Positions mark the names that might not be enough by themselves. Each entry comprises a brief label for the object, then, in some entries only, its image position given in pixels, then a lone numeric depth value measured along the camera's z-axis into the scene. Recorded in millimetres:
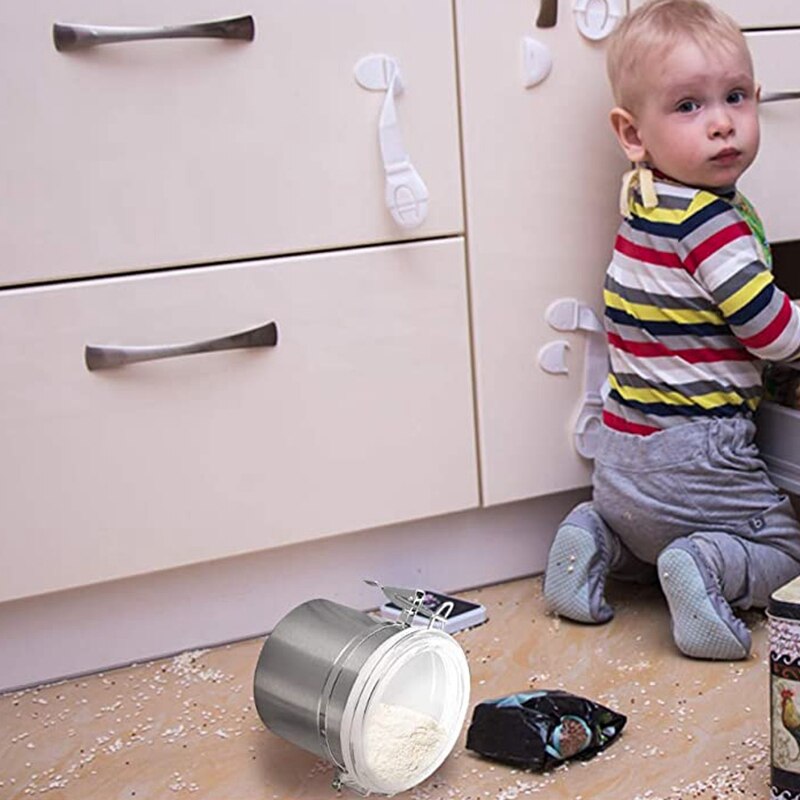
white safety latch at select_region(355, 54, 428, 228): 1398
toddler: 1402
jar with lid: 1134
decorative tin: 1051
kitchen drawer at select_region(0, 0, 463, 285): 1291
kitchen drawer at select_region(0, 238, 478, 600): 1337
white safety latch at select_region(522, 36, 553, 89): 1470
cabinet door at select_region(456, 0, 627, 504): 1464
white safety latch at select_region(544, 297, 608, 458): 1545
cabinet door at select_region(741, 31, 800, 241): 1576
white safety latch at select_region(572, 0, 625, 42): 1497
